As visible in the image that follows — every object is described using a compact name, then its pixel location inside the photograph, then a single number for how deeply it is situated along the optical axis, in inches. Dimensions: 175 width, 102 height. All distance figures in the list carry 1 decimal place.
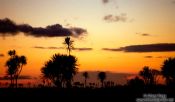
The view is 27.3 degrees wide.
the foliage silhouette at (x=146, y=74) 5684.1
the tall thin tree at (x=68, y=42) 4047.7
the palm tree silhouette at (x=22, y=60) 4598.9
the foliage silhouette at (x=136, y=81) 6829.2
